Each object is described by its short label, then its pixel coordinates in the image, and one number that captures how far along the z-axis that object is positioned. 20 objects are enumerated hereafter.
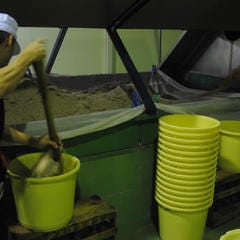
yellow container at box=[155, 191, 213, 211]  2.04
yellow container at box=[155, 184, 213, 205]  2.04
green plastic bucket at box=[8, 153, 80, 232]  1.53
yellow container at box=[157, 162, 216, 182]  2.02
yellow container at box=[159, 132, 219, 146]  1.98
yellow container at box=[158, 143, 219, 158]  1.99
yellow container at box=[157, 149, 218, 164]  2.00
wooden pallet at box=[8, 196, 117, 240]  1.62
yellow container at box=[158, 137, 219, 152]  1.98
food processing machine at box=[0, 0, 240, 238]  2.10
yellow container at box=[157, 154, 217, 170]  2.00
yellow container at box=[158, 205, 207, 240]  2.08
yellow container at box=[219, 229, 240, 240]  1.23
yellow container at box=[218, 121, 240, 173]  2.25
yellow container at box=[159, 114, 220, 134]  2.06
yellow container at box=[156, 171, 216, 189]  2.02
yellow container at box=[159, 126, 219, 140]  1.97
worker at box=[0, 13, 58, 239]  1.31
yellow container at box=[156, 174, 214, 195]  2.03
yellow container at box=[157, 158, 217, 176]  2.01
